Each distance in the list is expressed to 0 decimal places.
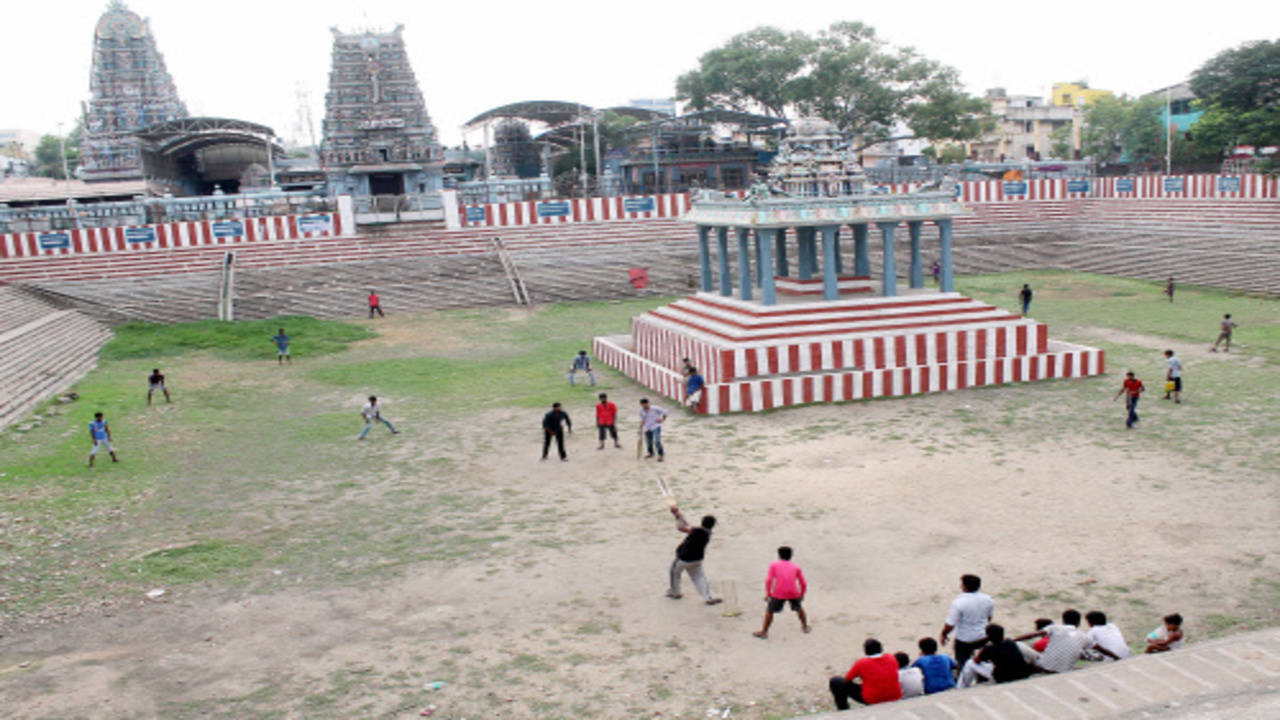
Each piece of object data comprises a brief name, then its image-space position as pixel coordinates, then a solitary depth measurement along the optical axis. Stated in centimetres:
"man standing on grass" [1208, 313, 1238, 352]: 2203
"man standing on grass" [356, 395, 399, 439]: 1766
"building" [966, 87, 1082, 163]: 8262
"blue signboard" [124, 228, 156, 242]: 3771
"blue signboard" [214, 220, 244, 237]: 3888
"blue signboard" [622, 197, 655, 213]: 4338
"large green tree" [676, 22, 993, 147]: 5734
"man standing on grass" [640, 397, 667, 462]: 1553
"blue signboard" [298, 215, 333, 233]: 4006
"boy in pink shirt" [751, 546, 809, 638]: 916
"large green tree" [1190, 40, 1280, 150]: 4316
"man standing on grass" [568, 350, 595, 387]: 2188
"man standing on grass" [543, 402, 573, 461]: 1562
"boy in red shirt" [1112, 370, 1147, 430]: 1596
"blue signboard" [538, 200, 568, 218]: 4241
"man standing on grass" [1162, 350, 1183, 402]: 1758
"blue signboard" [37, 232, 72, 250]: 3688
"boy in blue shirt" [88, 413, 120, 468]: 1603
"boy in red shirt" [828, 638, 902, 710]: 762
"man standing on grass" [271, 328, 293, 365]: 2580
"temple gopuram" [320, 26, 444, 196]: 5700
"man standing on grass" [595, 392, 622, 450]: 1631
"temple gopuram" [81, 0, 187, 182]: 6562
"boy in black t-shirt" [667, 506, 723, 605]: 996
